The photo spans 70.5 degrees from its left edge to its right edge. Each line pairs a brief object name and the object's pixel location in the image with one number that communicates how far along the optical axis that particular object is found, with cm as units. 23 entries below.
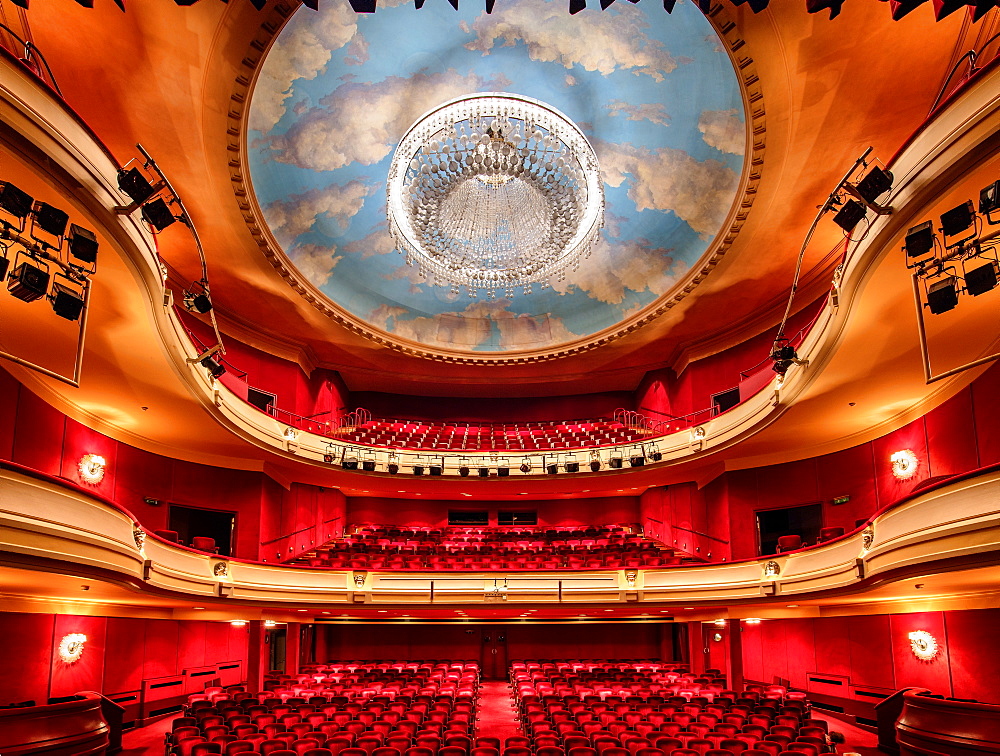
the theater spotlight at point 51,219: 648
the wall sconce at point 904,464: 1240
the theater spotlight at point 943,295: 695
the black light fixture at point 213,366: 1166
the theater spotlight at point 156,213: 791
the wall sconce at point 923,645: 1118
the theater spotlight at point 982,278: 646
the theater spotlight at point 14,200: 605
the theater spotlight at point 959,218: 637
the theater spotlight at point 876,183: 738
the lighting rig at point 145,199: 750
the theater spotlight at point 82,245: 705
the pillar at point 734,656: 1398
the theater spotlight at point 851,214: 780
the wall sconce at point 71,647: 1136
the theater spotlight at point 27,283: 674
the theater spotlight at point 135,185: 749
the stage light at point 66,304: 720
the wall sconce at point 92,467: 1247
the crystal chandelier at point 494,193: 1337
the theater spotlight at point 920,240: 679
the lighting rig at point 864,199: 739
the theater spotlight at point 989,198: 590
